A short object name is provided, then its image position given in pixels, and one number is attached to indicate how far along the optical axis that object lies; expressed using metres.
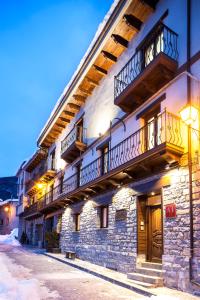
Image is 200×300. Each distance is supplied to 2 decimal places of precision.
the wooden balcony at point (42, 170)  25.73
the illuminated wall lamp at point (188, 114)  8.58
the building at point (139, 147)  9.27
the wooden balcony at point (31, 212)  29.07
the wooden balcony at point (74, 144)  18.26
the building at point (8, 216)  50.12
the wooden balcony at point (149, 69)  10.50
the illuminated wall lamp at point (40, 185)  29.45
